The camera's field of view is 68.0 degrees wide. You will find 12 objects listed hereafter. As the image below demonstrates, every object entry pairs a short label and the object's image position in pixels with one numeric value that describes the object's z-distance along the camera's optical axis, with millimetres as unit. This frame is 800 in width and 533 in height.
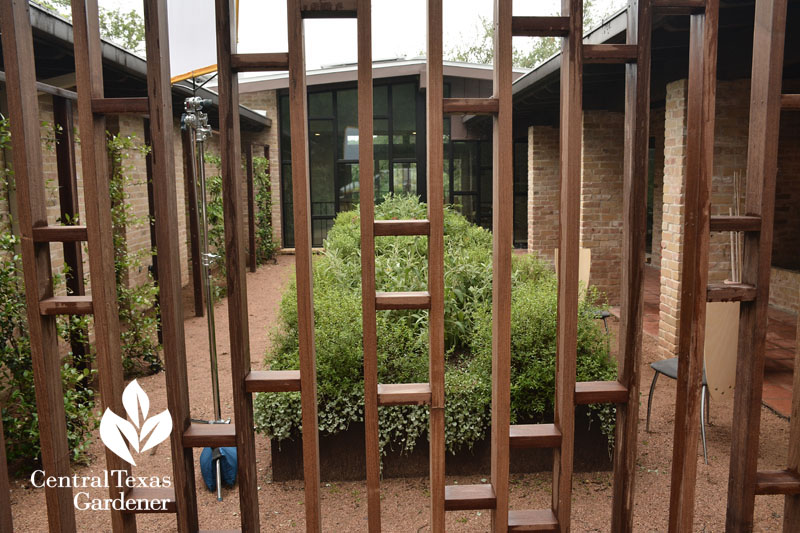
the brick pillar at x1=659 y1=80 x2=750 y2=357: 5367
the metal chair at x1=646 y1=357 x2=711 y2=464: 3884
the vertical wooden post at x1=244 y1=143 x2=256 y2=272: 11922
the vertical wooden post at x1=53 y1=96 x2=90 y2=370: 4387
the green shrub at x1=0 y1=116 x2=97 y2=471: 3490
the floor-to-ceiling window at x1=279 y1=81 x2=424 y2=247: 14469
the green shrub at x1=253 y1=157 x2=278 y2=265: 13539
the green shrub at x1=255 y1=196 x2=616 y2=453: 3484
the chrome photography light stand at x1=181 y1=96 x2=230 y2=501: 3471
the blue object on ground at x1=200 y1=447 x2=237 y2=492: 3469
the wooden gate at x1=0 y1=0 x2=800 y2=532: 1250
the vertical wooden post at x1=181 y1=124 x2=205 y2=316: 7425
